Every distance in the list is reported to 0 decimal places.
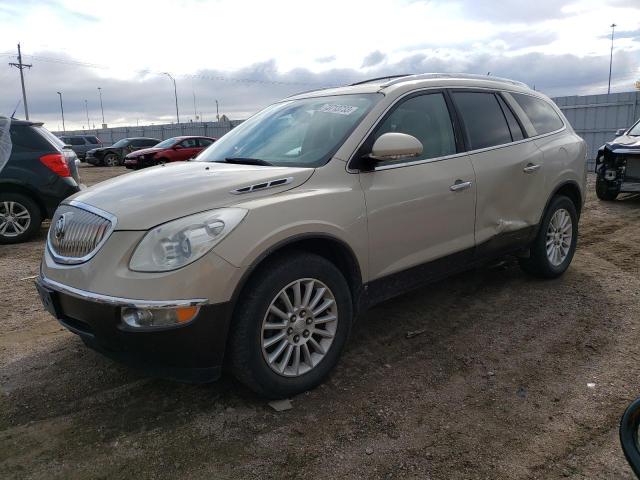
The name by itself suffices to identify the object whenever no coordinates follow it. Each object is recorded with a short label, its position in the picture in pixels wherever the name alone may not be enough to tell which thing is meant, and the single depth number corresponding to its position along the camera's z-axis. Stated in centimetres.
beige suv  259
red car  2044
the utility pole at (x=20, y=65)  5069
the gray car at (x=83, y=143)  2936
